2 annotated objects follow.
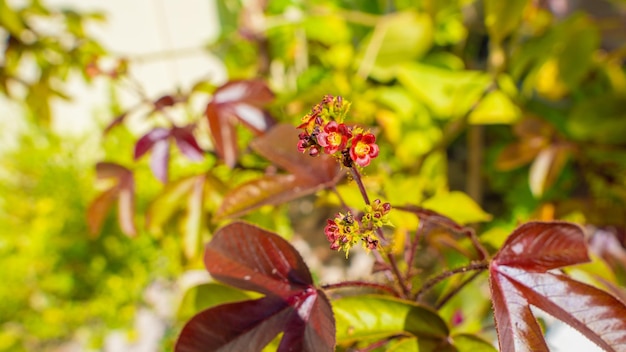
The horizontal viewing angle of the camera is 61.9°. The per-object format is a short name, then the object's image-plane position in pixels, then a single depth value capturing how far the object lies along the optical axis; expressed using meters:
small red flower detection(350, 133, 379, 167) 0.34
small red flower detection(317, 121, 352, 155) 0.34
